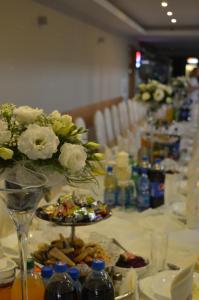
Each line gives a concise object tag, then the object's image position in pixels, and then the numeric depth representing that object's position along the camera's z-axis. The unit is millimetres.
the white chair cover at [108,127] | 6055
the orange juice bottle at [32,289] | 1134
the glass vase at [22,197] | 1087
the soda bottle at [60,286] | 1078
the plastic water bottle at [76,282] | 1105
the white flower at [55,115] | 1288
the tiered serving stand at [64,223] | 1724
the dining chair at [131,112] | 7509
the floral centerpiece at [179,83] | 6429
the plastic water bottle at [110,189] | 2474
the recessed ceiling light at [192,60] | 15805
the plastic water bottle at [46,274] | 1156
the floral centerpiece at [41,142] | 1149
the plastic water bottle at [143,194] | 2457
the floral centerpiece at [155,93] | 4441
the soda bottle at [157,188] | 2486
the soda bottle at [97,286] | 1094
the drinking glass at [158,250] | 1659
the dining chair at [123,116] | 6973
